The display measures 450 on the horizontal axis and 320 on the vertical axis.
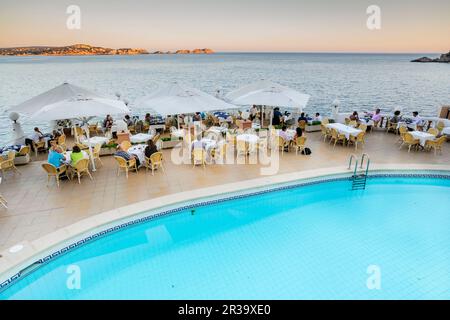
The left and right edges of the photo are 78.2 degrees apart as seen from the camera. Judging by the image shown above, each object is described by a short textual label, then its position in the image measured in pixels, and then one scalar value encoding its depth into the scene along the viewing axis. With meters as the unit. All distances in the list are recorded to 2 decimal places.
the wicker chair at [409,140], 9.66
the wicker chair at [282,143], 9.40
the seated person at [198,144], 8.44
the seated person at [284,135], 9.48
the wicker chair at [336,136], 10.19
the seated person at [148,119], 12.13
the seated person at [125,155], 7.77
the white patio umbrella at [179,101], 8.20
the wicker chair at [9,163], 7.56
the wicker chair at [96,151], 8.49
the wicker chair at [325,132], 10.74
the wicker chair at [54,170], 6.96
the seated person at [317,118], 12.73
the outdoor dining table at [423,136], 9.49
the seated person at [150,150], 7.91
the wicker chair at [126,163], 7.58
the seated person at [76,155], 7.30
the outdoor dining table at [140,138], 9.43
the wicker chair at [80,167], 7.22
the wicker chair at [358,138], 9.89
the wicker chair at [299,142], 9.30
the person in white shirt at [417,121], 11.37
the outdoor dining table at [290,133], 9.54
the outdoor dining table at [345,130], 9.88
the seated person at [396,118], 12.11
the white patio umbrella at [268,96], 9.09
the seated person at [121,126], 10.23
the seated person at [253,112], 13.82
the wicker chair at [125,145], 8.44
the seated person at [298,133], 9.34
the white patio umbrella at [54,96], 7.93
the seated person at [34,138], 9.41
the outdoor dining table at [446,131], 10.27
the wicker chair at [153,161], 7.80
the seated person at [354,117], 11.98
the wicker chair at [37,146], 9.41
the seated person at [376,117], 12.54
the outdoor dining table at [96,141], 8.87
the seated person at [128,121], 11.79
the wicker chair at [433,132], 9.91
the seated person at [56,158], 7.16
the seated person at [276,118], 12.57
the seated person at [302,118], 12.48
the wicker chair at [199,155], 8.17
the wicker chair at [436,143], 9.34
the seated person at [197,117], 12.40
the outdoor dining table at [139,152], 8.07
